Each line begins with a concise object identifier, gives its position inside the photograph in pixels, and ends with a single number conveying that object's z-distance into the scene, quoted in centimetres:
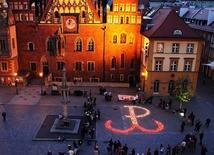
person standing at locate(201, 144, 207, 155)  2579
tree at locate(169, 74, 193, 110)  3712
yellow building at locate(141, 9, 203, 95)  4231
